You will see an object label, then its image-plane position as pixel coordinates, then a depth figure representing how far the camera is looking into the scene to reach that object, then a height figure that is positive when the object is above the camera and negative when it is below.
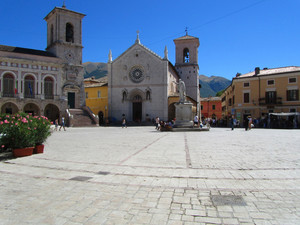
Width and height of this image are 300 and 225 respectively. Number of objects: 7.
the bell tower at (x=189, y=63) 47.69 +10.74
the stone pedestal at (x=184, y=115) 23.23 +0.00
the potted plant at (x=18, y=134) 8.48 -0.67
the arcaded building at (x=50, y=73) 32.31 +6.38
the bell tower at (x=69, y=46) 37.12 +11.18
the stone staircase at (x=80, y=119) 33.84 -0.55
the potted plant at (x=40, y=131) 9.22 -0.63
